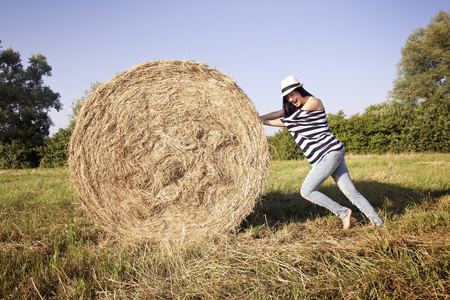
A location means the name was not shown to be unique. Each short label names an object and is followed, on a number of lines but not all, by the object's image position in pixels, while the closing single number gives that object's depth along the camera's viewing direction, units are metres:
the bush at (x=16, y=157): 17.06
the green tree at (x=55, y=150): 16.13
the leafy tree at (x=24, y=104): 18.06
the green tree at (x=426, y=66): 30.70
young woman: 3.93
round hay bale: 4.00
